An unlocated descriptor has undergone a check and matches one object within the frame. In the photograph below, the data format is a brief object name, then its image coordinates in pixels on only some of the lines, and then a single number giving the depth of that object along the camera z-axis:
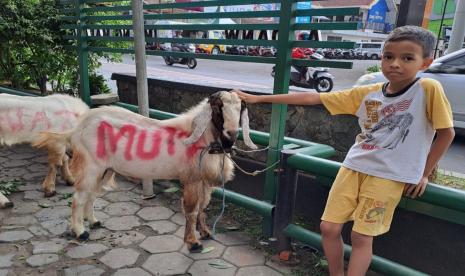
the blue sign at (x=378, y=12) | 31.88
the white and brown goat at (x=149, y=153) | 2.80
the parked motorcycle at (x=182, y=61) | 18.16
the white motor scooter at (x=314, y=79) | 10.16
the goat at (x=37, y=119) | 3.81
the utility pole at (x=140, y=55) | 3.62
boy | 1.89
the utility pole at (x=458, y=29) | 8.11
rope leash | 2.82
